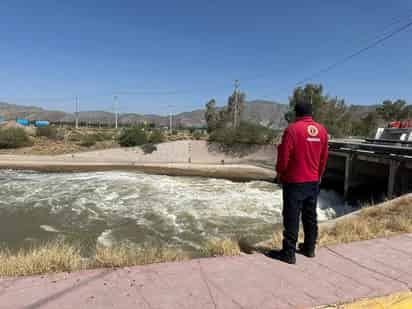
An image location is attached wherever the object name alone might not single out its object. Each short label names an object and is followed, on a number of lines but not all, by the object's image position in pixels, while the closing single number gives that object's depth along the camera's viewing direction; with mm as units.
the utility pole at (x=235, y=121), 40788
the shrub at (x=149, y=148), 36969
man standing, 3479
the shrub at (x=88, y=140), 43041
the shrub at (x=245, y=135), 37781
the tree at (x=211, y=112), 69812
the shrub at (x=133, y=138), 38906
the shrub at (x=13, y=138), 38753
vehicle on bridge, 21500
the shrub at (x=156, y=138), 41381
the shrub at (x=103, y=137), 46756
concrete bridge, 14242
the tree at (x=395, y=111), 61125
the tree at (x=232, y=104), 61981
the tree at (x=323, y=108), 45388
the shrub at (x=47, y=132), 47872
